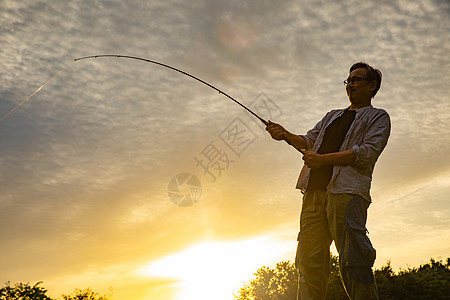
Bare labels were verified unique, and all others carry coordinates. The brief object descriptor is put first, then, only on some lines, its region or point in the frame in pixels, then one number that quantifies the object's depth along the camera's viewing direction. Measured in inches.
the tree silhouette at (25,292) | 638.5
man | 146.1
